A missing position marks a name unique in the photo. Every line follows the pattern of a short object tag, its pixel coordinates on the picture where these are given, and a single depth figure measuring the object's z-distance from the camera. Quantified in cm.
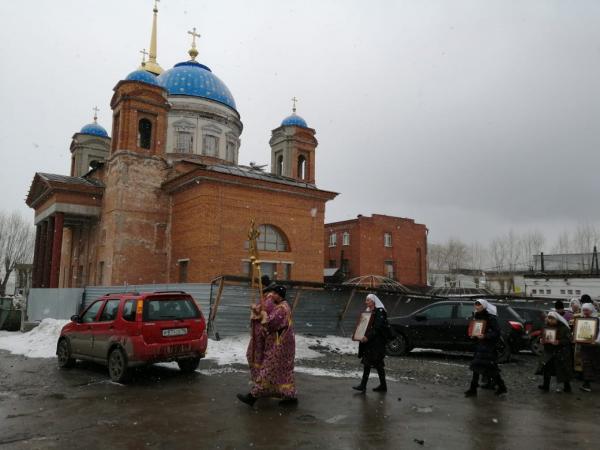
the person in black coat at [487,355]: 773
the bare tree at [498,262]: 5646
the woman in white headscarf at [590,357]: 898
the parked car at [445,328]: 1227
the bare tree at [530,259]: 5347
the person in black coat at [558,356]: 832
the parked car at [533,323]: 1360
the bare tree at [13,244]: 4525
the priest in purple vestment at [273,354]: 676
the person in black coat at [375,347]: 777
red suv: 854
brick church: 2230
